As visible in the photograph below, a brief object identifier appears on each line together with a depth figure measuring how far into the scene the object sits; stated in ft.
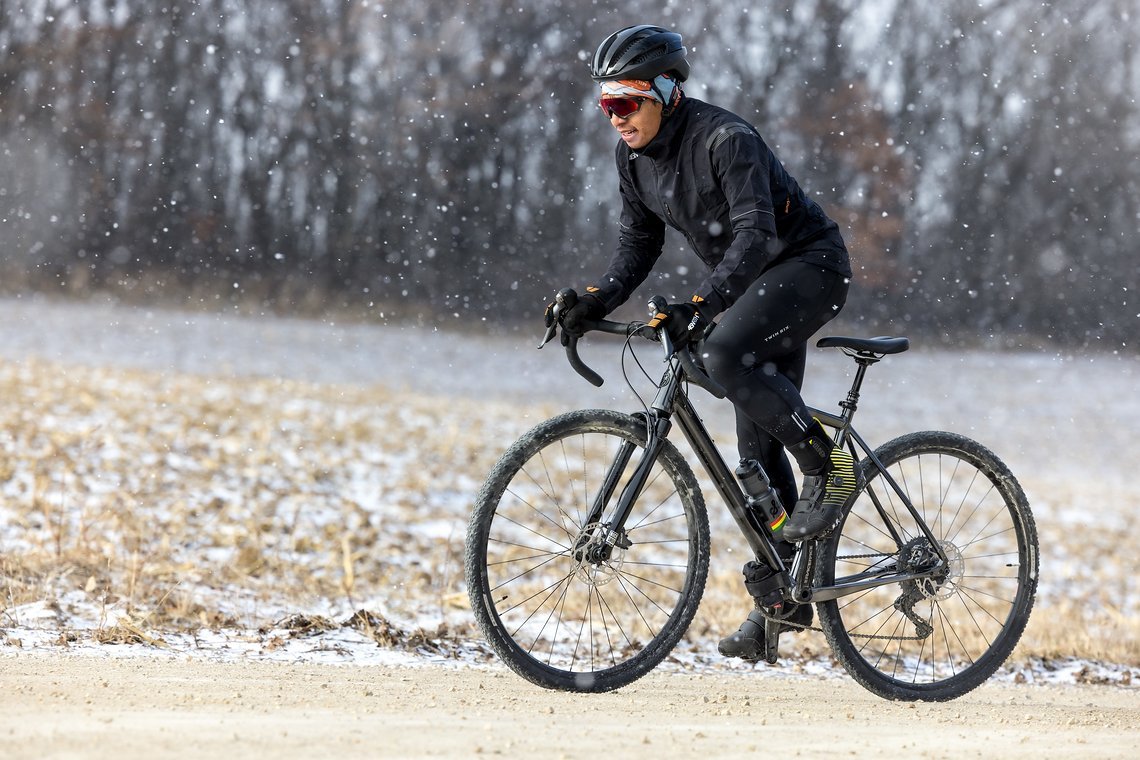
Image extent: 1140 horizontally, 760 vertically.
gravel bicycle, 23.77
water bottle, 25.68
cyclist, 23.90
